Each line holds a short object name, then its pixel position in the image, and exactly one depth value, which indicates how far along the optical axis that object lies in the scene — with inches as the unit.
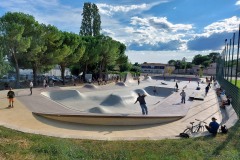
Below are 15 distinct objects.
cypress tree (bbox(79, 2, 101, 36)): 1585.8
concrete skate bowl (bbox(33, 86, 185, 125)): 407.3
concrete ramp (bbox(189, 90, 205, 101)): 713.0
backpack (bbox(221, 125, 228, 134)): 315.1
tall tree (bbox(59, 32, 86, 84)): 1052.0
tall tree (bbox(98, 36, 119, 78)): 1282.3
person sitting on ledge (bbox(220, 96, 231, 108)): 572.9
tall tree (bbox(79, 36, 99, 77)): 1202.4
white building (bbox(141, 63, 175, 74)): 3615.6
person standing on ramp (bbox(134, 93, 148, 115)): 442.7
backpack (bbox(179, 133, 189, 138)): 298.8
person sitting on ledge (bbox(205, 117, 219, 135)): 301.4
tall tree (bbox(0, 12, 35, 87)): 819.0
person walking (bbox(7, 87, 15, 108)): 489.5
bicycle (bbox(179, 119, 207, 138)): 300.6
